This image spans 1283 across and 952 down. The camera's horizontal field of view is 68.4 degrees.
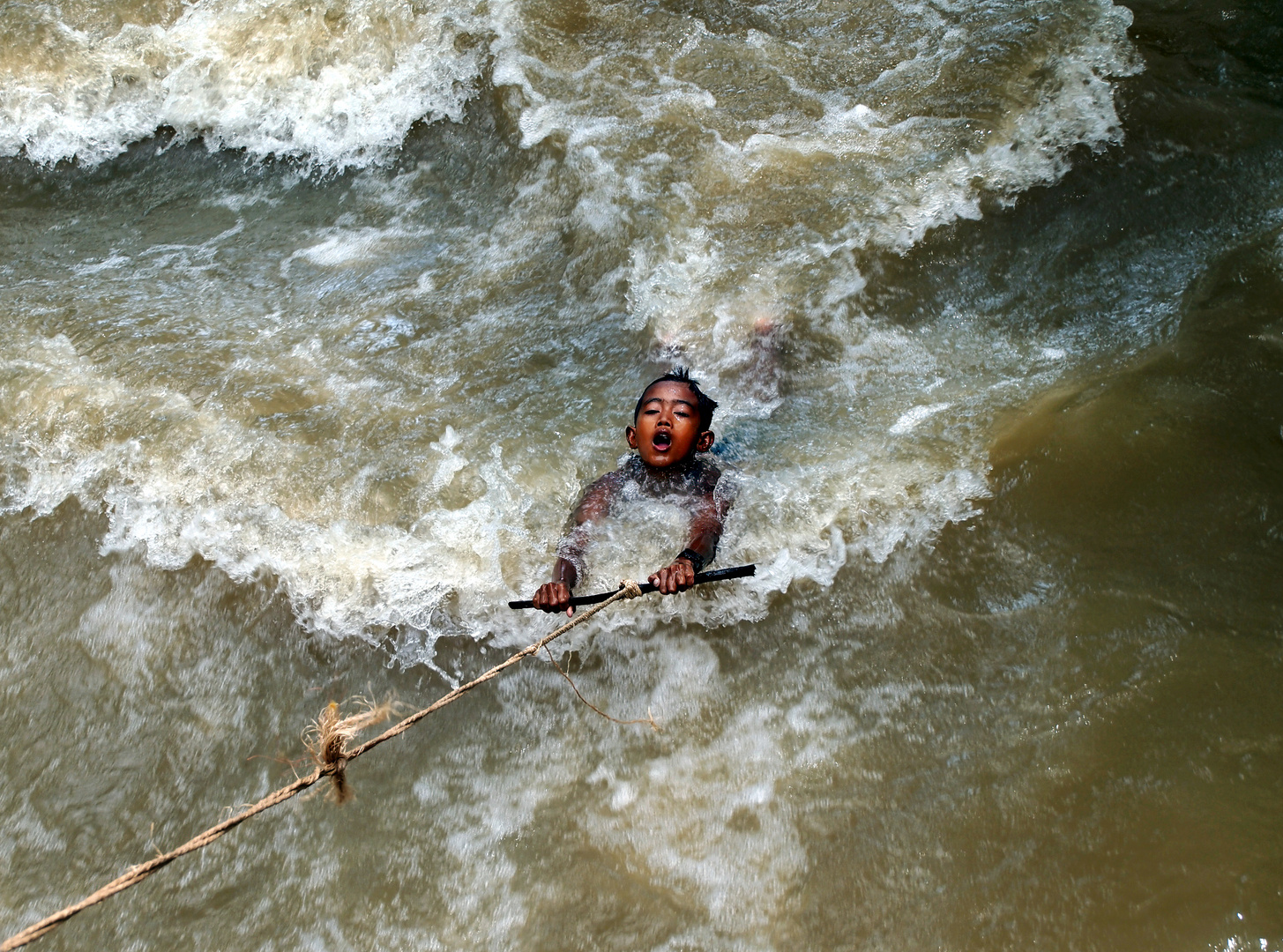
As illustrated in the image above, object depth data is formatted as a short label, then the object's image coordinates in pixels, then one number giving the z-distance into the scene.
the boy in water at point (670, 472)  3.32
